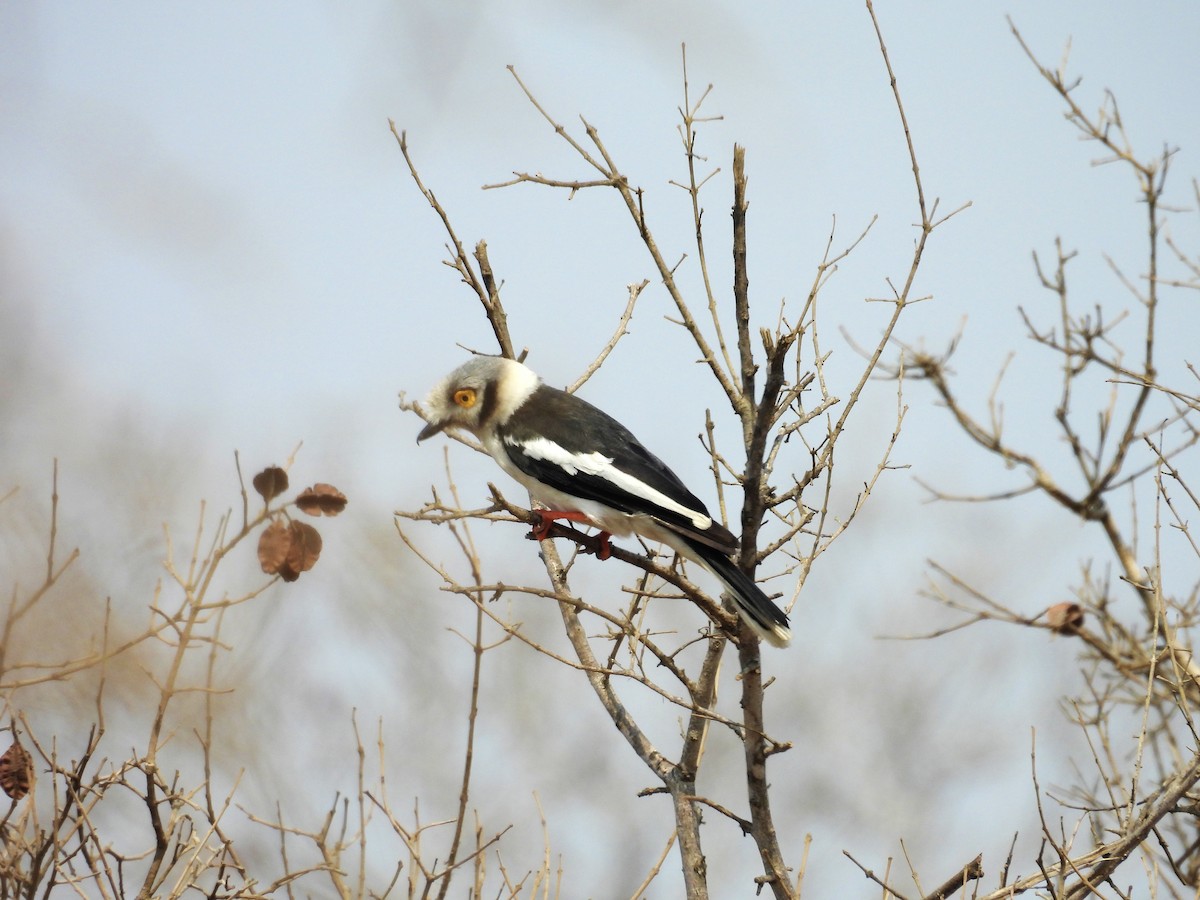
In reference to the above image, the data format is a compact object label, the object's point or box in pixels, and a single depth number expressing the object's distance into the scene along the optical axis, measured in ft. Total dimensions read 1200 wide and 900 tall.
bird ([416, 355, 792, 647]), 31.48
